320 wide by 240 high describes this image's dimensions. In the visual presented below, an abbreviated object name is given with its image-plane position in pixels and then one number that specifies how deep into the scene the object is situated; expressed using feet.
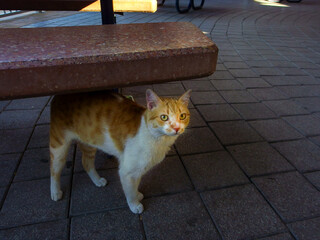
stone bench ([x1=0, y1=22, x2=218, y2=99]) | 2.58
